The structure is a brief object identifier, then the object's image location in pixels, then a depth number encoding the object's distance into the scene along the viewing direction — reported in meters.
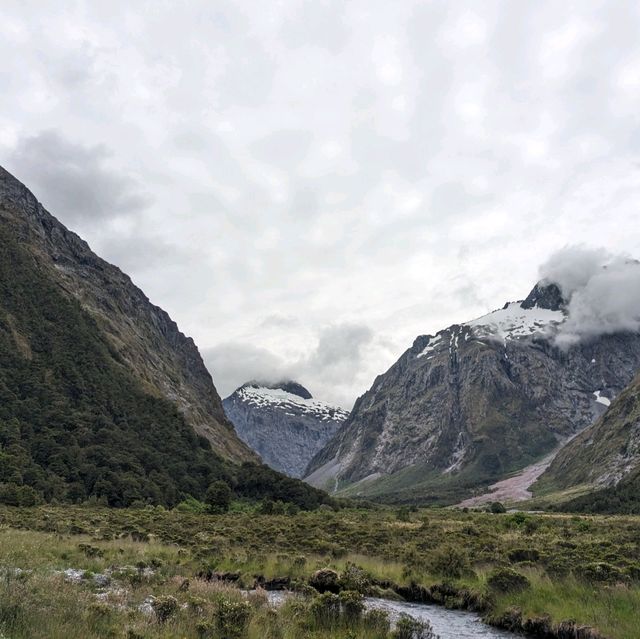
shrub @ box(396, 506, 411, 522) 66.38
